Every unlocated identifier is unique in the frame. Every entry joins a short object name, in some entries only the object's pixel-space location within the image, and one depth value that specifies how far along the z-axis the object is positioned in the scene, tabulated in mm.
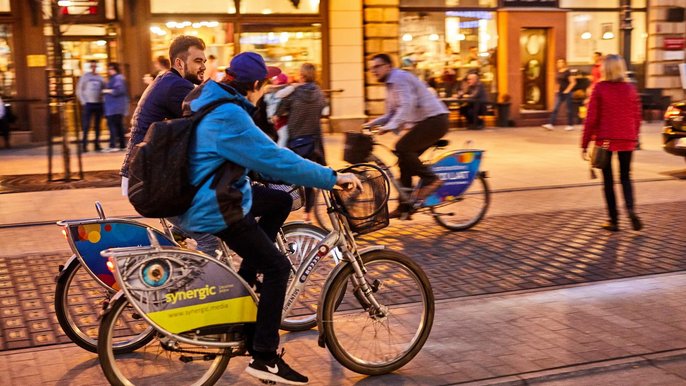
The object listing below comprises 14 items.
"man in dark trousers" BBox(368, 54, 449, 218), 9000
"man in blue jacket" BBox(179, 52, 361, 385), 4281
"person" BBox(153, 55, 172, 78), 11432
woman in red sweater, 8812
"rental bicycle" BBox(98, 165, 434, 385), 4328
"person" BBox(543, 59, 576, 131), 20578
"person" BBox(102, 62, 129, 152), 16688
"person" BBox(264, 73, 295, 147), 9133
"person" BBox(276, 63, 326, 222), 9102
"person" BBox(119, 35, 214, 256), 5484
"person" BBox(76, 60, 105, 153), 16953
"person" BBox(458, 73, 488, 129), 20797
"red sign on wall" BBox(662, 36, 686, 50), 22797
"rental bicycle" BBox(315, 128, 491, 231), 9023
